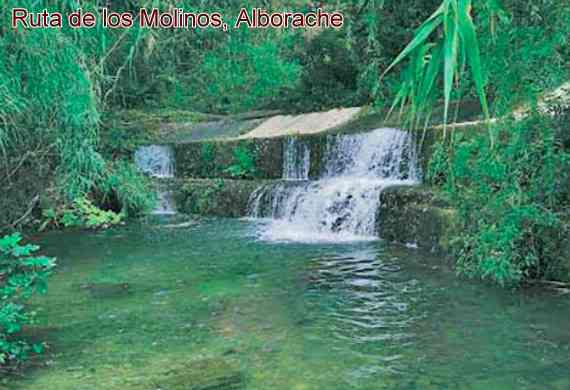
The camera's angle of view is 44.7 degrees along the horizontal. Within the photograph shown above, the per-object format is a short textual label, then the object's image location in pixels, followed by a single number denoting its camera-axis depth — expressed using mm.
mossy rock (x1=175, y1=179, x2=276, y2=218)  11906
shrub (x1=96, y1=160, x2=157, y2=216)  7781
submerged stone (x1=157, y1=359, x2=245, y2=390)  4117
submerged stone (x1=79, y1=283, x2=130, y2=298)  6517
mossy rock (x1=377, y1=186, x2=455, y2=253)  7863
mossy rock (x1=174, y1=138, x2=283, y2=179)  13023
